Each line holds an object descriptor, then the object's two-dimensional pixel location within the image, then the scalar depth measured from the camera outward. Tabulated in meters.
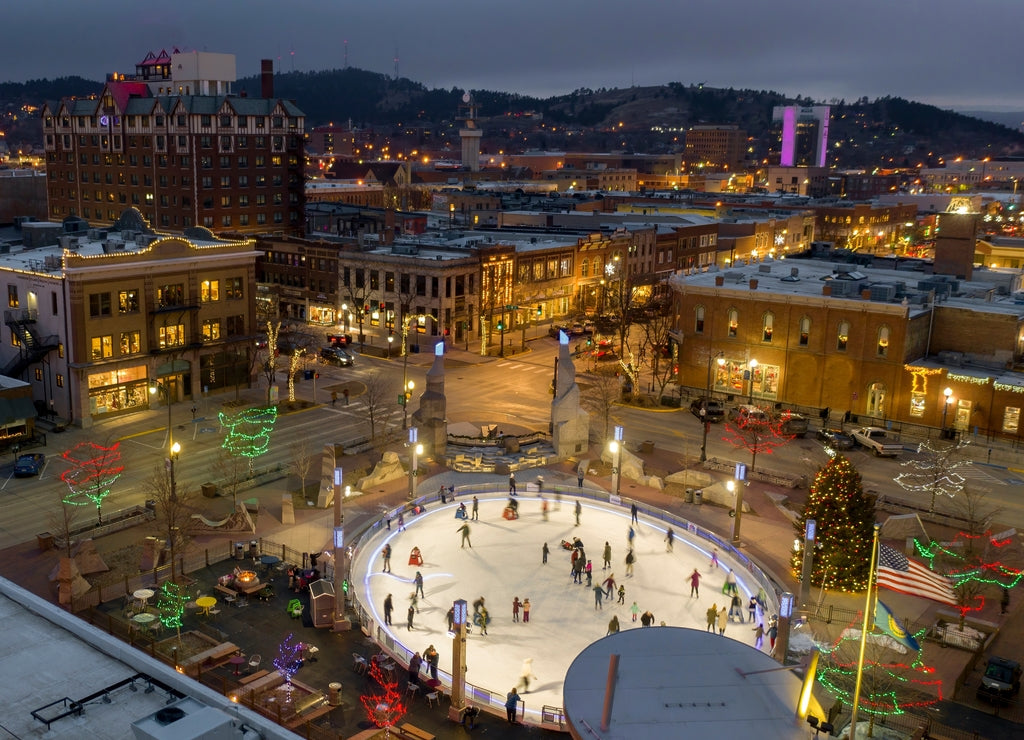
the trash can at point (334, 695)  30.25
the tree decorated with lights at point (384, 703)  28.98
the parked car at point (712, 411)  65.94
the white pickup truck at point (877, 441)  59.22
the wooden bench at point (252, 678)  30.70
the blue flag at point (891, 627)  26.37
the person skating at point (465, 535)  45.00
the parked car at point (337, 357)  80.12
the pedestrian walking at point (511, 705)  29.89
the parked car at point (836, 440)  60.81
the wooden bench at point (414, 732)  28.62
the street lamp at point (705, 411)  56.53
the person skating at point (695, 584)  40.34
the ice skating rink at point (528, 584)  34.62
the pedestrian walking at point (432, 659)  32.31
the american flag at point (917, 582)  32.41
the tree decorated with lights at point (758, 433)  58.00
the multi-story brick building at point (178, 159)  109.44
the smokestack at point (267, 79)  131.62
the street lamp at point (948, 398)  62.50
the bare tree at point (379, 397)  59.76
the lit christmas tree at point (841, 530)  40.44
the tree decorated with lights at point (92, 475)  46.22
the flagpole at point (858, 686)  25.06
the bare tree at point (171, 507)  39.75
